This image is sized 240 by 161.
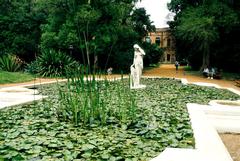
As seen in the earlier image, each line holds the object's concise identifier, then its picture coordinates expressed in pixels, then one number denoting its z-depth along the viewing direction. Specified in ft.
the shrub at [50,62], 60.18
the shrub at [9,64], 63.70
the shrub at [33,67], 60.53
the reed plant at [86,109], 17.33
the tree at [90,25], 70.07
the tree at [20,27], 85.25
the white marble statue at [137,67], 39.60
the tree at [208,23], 69.67
